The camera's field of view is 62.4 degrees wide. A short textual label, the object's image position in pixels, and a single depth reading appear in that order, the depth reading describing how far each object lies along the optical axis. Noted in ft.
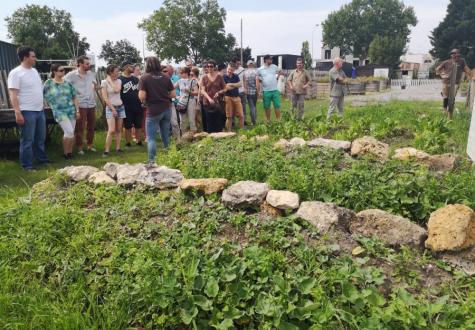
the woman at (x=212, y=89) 26.04
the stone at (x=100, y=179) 14.24
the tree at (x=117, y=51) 216.74
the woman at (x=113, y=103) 24.77
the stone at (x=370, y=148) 16.61
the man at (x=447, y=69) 33.45
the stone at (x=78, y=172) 15.07
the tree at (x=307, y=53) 181.12
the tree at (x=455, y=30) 156.97
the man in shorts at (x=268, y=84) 32.53
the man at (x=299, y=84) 31.22
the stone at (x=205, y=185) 12.49
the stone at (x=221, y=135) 22.20
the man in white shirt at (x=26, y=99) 20.27
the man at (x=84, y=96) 24.63
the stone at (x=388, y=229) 9.74
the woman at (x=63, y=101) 22.99
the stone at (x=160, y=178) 13.61
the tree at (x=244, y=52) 208.48
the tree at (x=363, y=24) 313.53
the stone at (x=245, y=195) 11.48
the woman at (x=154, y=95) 19.67
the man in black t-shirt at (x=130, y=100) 27.17
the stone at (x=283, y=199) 11.08
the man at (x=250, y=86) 33.60
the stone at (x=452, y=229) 9.27
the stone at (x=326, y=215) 10.13
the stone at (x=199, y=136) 23.18
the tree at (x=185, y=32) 214.48
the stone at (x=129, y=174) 14.10
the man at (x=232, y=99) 28.68
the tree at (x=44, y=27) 184.96
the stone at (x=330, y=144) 18.08
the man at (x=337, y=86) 30.17
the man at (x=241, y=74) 34.01
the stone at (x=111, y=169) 15.30
